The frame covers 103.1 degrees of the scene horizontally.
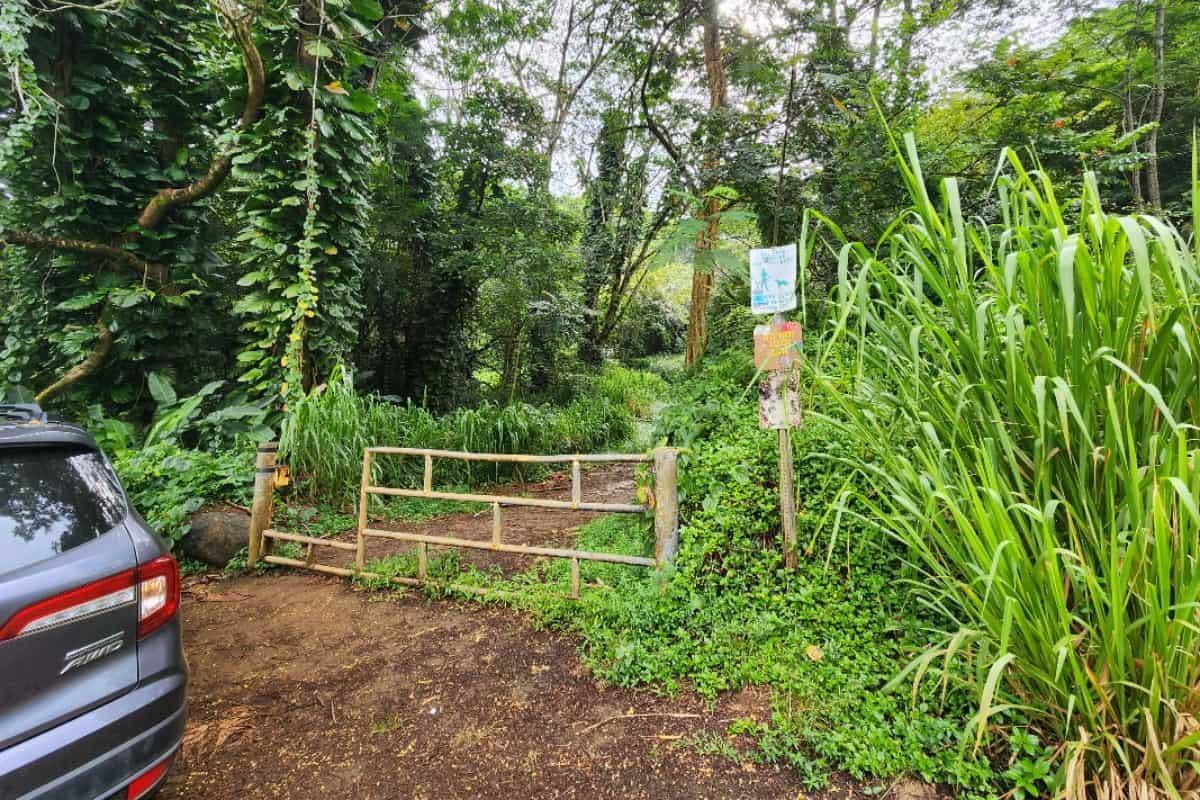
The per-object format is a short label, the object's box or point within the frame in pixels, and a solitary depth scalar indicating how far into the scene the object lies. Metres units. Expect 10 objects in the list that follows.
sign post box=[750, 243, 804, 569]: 2.33
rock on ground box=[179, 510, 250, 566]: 3.51
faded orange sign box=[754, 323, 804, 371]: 2.32
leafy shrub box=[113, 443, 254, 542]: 3.56
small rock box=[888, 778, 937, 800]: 1.47
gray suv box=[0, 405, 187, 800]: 1.14
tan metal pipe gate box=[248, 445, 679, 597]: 2.59
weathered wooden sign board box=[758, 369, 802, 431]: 2.37
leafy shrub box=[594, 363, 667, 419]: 9.52
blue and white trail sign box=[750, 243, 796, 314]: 2.32
